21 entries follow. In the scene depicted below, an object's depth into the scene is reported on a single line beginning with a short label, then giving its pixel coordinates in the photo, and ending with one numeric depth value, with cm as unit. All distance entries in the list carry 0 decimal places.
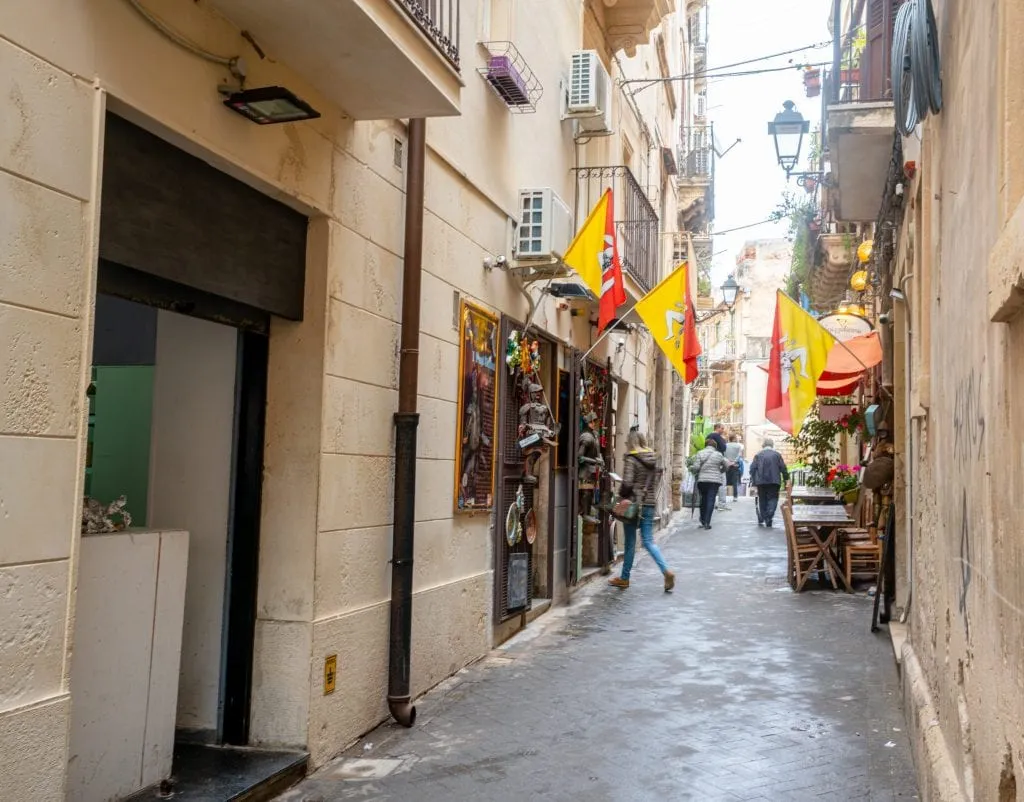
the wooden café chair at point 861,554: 1219
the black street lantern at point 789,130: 1272
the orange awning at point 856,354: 1268
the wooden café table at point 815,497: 1515
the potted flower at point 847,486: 1566
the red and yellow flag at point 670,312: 1046
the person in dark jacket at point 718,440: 2053
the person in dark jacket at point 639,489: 1232
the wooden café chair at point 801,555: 1214
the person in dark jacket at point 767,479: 2044
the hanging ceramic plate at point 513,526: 906
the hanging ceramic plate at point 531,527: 988
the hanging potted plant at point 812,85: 1677
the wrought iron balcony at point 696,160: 2636
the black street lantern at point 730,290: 2398
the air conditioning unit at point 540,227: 898
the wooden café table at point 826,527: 1214
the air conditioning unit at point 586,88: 1095
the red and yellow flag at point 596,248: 898
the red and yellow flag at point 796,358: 1023
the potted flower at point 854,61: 986
